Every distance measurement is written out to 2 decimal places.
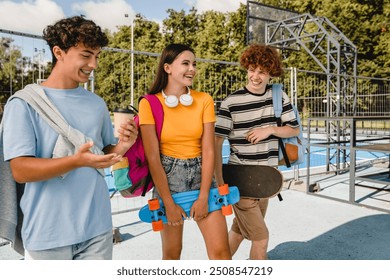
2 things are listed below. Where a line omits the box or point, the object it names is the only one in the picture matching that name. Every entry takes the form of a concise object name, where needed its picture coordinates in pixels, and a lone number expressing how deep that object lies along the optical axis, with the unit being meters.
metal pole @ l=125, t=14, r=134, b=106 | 4.59
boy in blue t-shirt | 1.31
